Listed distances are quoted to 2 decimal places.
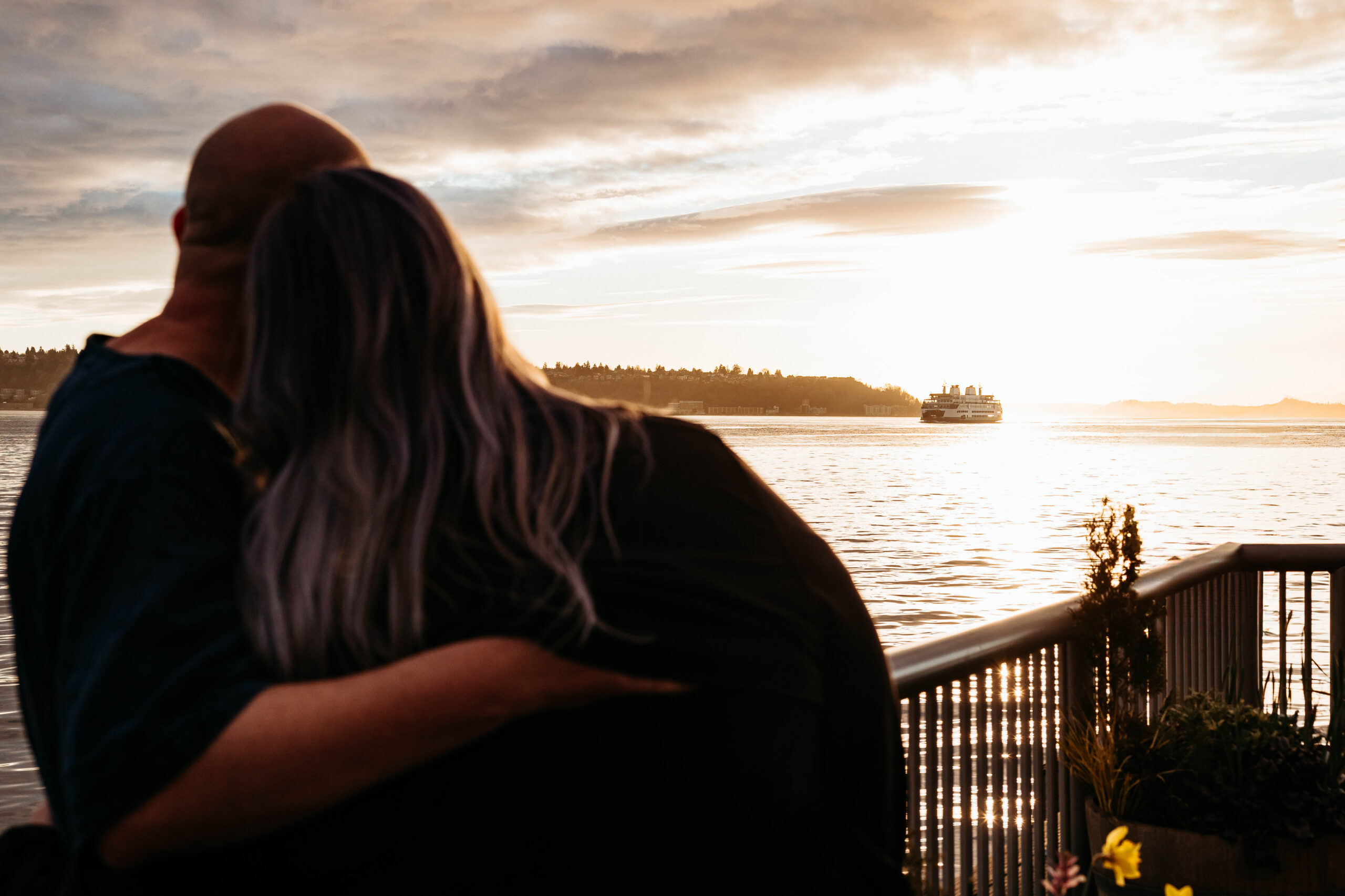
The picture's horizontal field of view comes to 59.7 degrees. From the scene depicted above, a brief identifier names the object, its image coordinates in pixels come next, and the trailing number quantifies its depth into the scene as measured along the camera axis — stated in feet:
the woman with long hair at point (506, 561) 3.44
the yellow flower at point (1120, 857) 8.27
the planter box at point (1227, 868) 10.27
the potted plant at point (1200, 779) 10.30
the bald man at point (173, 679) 3.12
